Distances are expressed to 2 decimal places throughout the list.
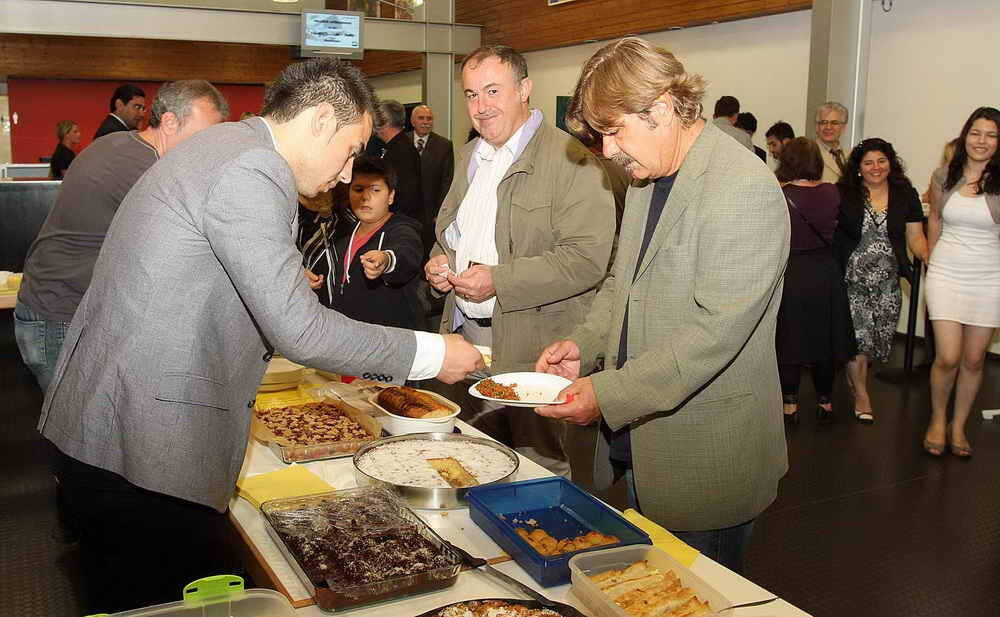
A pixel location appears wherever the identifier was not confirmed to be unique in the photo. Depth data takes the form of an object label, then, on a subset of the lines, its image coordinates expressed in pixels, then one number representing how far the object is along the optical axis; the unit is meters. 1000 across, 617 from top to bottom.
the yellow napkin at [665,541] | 1.62
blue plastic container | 1.59
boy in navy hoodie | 3.29
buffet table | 1.46
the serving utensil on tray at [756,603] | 1.34
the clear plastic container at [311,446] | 2.10
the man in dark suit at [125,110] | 5.88
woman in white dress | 4.25
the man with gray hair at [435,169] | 7.39
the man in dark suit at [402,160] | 6.44
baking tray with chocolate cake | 1.45
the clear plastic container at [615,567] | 1.36
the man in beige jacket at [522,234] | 2.70
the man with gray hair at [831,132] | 5.75
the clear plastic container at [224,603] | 1.32
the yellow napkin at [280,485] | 1.86
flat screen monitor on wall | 9.02
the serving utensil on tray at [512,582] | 1.36
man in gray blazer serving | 1.53
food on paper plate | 1.96
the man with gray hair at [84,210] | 3.03
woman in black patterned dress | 4.88
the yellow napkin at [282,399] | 2.54
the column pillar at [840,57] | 6.41
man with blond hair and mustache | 1.74
